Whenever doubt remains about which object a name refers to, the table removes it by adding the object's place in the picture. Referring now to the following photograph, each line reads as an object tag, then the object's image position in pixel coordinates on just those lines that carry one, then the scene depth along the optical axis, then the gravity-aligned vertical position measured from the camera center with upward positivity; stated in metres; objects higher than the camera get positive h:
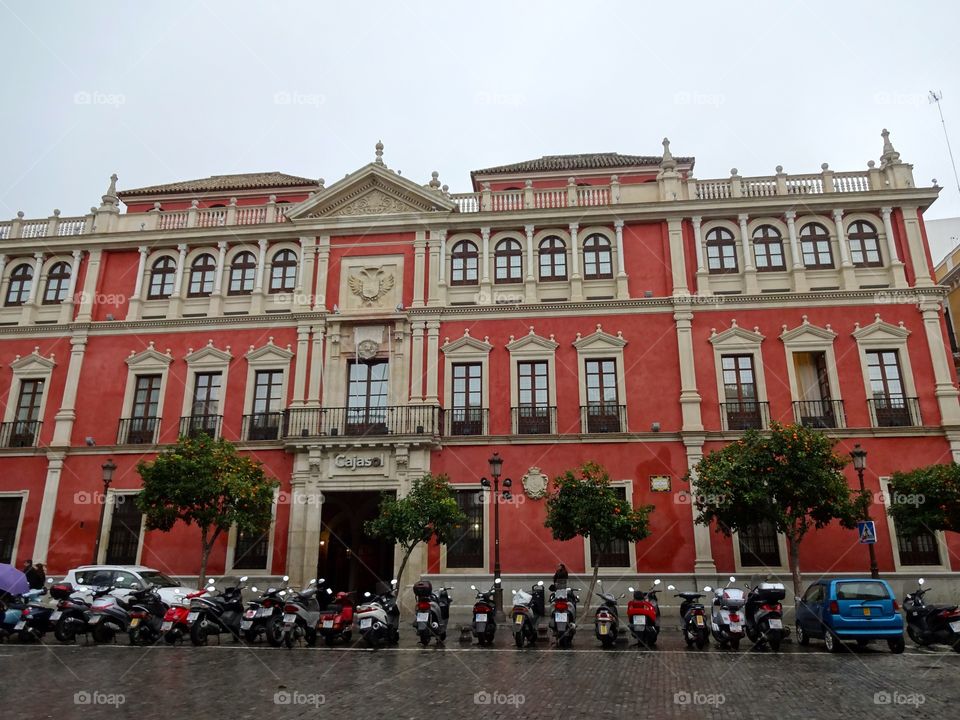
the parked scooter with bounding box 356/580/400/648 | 12.53 -1.31
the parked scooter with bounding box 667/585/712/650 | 12.20 -1.30
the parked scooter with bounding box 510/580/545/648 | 12.65 -1.27
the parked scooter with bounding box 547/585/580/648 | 12.49 -1.28
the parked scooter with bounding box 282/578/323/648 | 12.64 -1.26
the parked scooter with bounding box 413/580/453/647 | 12.82 -1.23
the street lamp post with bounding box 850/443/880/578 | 16.53 +1.99
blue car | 11.40 -1.07
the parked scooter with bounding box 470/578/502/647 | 12.88 -1.32
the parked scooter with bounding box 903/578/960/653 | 11.69 -1.29
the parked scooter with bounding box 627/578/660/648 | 12.41 -1.29
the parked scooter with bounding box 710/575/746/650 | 11.85 -1.19
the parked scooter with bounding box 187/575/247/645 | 12.74 -1.21
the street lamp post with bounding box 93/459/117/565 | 19.52 +1.92
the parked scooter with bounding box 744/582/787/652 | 11.59 -1.12
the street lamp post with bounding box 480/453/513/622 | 17.08 +0.76
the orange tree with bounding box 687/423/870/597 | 15.95 +1.35
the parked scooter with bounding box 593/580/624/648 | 12.32 -1.30
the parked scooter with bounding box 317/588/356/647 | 12.85 -1.31
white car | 16.25 -0.74
